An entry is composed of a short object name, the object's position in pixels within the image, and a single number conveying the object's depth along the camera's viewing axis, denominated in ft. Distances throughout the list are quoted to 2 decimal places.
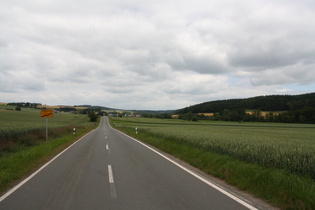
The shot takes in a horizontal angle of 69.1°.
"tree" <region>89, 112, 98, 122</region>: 354.02
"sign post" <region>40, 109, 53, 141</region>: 69.00
